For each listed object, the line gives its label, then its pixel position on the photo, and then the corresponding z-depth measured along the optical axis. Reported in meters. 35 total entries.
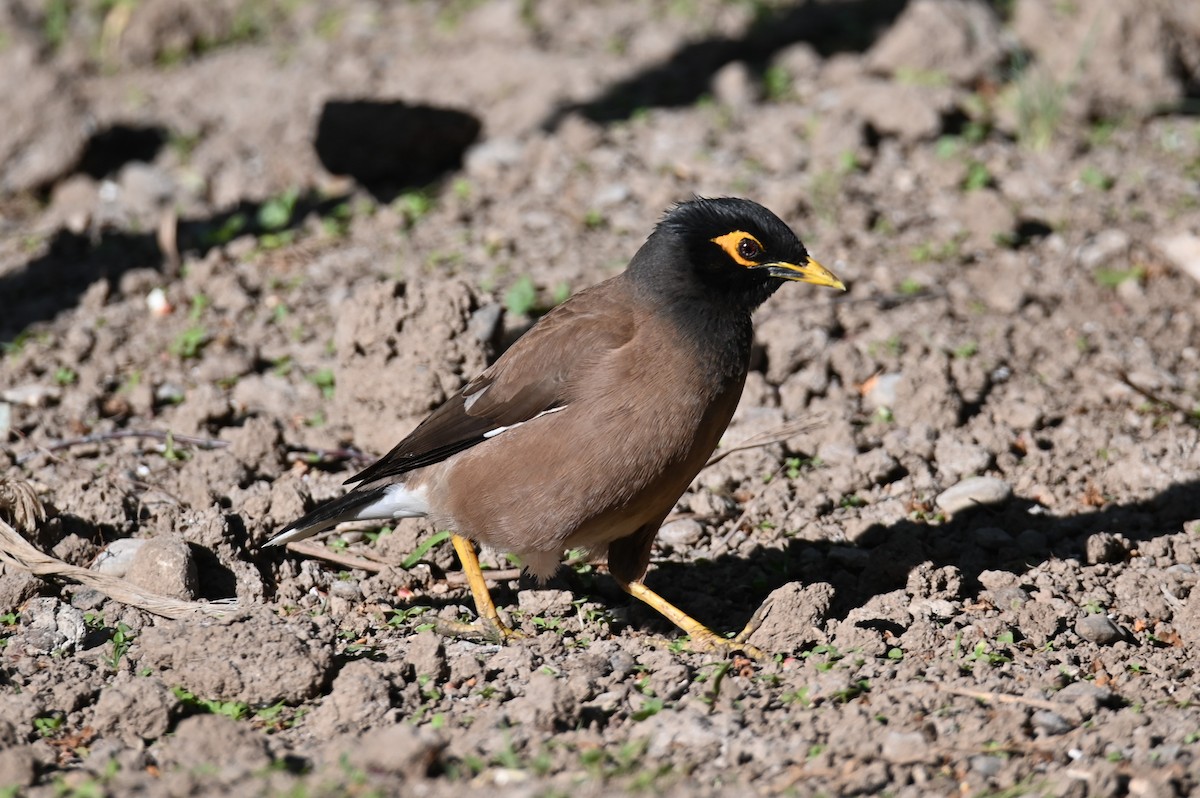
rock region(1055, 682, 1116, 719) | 9.30
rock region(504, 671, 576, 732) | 9.09
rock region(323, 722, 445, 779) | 8.13
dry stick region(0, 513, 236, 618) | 10.85
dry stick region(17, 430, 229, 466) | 13.66
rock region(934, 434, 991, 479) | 13.63
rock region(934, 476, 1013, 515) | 13.12
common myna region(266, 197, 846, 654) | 10.77
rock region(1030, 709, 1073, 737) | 9.08
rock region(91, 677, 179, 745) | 9.17
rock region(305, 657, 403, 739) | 9.37
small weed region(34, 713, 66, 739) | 9.26
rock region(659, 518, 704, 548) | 13.09
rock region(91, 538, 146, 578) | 11.59
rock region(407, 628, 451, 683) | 10.06
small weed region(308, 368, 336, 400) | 15.04
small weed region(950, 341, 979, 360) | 15.21
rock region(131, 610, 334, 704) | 9.66
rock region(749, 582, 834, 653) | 10.76
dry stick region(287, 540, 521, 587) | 12.18
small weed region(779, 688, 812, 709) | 9.56
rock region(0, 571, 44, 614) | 10.98
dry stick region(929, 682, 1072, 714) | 9.28
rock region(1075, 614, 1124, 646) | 10.69
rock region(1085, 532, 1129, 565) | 12.05
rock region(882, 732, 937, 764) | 8.66
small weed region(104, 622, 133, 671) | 10.19
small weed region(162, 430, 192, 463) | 13.73
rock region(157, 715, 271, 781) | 8.52
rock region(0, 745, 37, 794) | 8.29
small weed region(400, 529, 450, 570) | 12.26
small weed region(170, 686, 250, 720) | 9.59
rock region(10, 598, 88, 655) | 10.48
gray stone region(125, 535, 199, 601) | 11.13
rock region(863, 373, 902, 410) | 14.62
